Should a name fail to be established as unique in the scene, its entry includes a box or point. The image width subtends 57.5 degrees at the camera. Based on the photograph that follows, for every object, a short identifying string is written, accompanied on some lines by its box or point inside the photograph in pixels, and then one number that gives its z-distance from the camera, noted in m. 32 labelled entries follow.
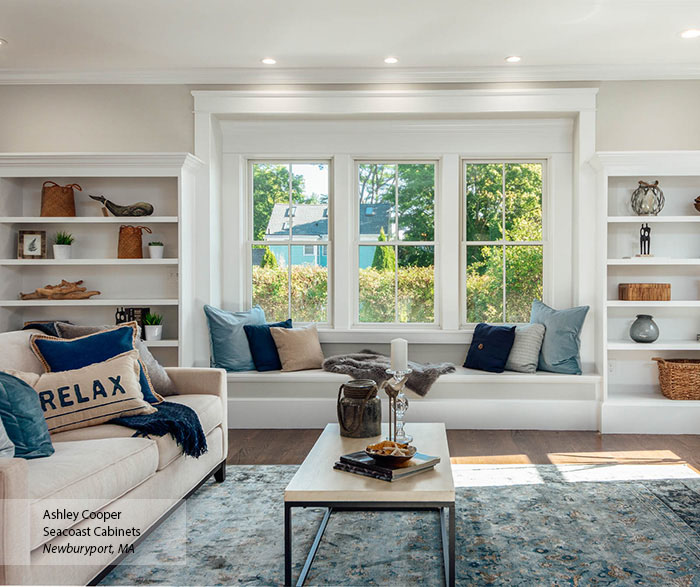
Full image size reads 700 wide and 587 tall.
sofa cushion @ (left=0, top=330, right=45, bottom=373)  2.88
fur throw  4.72
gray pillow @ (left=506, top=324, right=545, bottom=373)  4.89
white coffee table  2.23
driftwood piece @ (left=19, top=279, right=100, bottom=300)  4.83
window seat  4.82
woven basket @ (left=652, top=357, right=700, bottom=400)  4.71
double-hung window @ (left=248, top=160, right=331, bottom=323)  5.50
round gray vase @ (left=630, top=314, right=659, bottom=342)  4.79
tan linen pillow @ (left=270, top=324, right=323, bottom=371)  4.99
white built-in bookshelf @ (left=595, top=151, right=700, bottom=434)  5.00
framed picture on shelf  4.96
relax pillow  2.69
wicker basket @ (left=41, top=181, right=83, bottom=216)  4.91
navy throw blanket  2.78
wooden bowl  2.44
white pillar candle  2.82
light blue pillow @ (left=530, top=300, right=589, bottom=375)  4.82
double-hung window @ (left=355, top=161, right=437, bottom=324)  5.46
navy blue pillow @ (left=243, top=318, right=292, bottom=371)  4.99
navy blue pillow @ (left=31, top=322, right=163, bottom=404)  2.98
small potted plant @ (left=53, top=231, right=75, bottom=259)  4.95
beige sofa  1.80
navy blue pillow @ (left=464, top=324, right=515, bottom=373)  4.93
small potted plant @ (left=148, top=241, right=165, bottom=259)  4.93
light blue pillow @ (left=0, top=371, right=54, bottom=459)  2.20
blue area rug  2.40
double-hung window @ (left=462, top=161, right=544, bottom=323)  5.40
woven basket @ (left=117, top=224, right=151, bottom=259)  4.92
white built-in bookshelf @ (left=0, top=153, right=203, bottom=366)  4.81
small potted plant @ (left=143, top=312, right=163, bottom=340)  4.88
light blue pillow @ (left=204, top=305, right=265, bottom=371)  4.96
